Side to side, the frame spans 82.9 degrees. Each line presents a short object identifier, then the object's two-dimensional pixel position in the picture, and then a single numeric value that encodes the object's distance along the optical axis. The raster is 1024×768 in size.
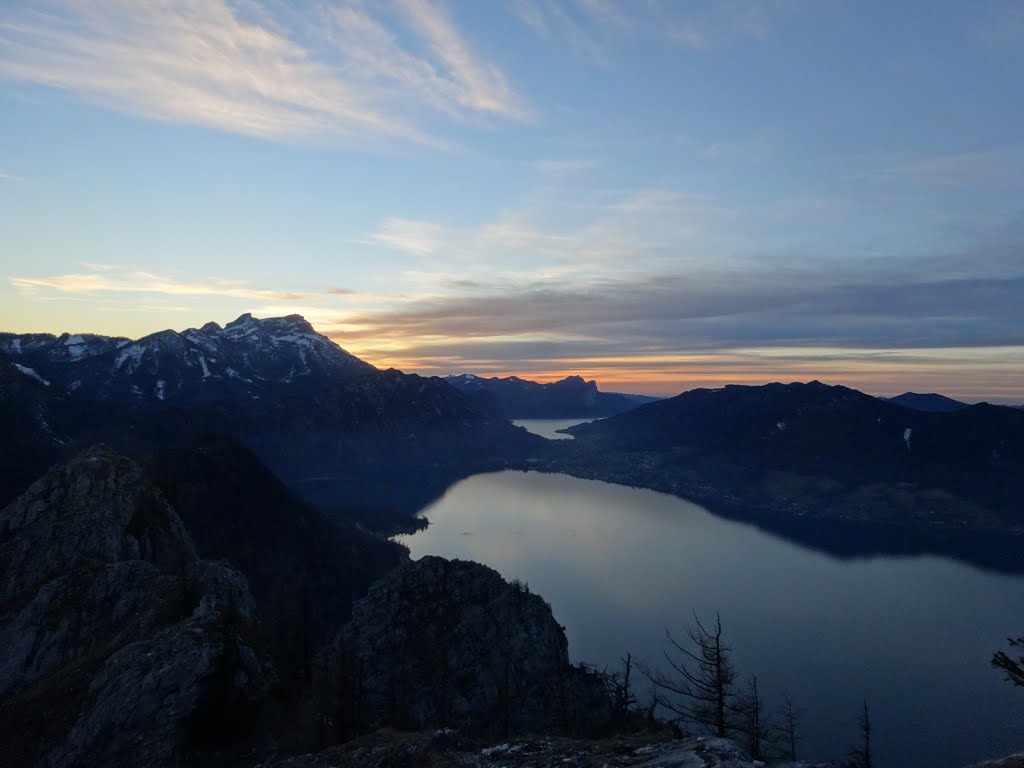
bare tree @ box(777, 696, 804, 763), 78.70
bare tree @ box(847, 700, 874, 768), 45.79
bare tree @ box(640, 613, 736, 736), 31.58
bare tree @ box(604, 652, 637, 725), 53.09
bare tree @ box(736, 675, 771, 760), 35.12
